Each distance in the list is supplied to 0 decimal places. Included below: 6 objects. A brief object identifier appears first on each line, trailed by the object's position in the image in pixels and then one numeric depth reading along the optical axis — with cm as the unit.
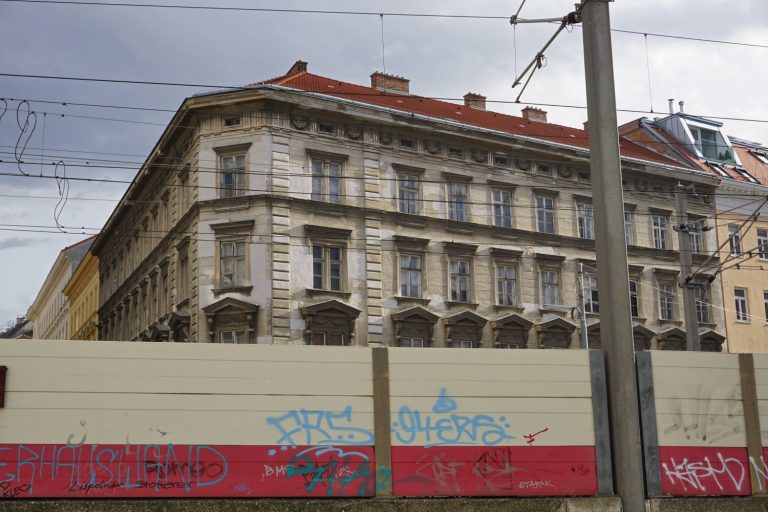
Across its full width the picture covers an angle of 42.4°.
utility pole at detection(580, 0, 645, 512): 1276
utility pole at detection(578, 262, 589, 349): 3372
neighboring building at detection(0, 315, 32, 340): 11744
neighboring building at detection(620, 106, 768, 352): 4428
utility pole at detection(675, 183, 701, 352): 2753
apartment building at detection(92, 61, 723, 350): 3381
